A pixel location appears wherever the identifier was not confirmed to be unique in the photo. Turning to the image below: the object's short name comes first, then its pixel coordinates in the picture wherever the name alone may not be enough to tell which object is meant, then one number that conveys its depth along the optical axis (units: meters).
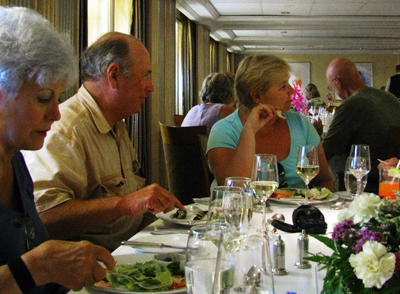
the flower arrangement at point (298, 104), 5.48
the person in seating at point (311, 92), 7.88
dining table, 0.92
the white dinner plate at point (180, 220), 1.45
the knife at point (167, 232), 1.36
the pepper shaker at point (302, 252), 1.05
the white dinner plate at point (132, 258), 1.07
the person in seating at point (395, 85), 8.52
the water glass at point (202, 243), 0.75
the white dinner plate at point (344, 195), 1.96
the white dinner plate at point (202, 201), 1.86
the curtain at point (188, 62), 8.73
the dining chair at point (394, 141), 3.17
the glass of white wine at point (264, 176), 1.47
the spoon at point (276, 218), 1.47
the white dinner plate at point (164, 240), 1.17
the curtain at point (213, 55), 11.26
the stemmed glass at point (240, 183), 1.33
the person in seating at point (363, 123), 3.53
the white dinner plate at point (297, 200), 1.80
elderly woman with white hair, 0.91
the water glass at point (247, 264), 0.63
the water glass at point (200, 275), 0.71
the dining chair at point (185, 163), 2.71
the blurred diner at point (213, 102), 4.67
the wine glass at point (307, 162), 1.76
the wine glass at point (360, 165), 1.81
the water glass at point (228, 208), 1.05
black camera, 1.27
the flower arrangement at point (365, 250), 0.62
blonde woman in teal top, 2.31
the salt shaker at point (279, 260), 0.99
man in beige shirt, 1.49
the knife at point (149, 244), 1.18
